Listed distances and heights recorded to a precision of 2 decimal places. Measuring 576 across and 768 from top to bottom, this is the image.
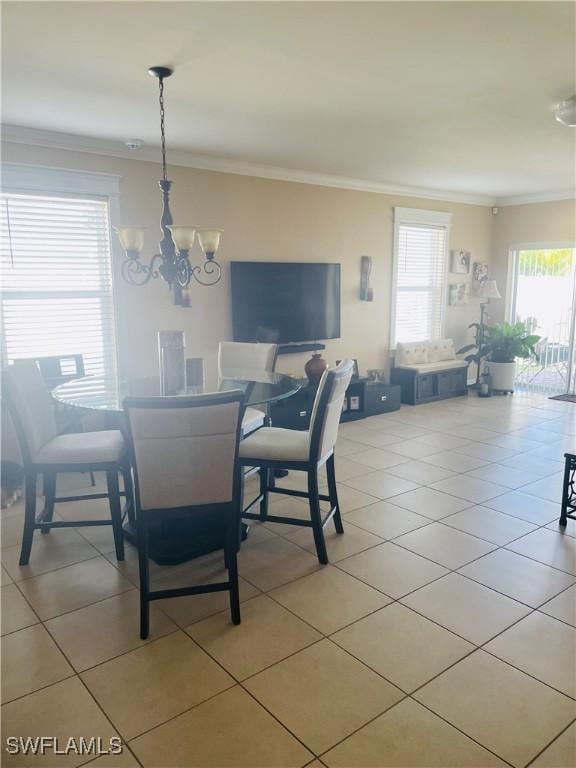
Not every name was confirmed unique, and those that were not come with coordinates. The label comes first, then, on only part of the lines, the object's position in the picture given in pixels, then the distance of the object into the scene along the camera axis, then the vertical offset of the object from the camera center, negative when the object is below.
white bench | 6.66 -0.90
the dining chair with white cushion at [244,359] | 4.14 -0.46
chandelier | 2.97 +0.30
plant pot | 7.27 -1.02
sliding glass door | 7.19 -0.19
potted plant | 7.15 -0.66
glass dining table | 2.87 -0.57
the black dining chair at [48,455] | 2.81 -0.81
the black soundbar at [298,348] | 5.67 -0.52
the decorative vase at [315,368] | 5.29 -0.67
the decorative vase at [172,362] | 3.15 -0.36
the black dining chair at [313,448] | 2.80 -0.78
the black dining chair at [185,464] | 2.20 -0.68
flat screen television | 5.24 -0.04
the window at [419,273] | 6.72 +0.30
